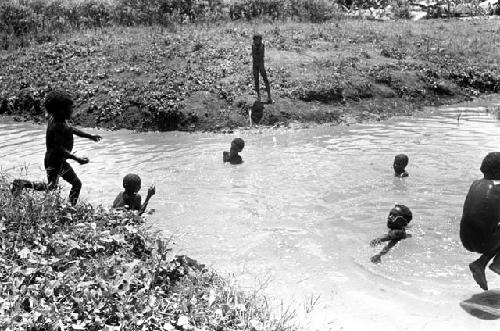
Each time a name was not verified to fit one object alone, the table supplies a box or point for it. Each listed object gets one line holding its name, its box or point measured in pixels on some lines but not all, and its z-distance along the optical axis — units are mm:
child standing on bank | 13708
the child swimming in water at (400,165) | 9066
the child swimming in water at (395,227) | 6641
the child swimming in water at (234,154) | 10305
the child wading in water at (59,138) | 6711
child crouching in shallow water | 6965
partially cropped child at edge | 5160
